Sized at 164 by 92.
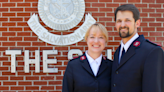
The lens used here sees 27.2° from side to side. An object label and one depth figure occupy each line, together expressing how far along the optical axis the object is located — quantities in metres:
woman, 2.56
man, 2.29
